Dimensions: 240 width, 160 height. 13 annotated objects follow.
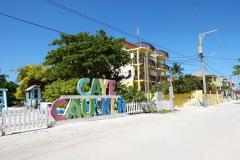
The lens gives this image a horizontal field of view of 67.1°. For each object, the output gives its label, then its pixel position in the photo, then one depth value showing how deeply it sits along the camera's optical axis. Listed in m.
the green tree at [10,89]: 42.94
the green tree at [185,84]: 25.92
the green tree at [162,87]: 27.40
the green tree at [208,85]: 34.01
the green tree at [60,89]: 14.52
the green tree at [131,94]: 15.16
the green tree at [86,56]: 16.67
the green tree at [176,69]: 47.59
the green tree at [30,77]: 29.93
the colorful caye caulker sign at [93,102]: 9.78
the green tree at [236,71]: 31.11
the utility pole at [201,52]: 25.95
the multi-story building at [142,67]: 32.94
